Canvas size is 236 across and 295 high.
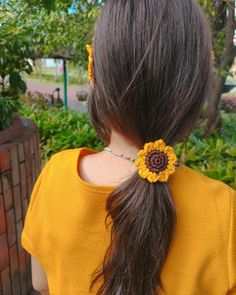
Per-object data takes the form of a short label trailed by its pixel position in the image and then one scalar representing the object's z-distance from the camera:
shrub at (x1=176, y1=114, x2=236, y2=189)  1.99
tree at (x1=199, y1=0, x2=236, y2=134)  3.06
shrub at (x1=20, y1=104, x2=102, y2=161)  2.99
